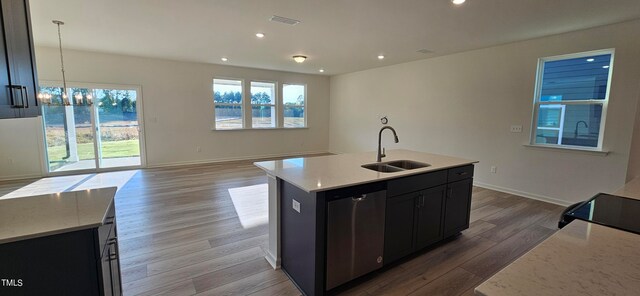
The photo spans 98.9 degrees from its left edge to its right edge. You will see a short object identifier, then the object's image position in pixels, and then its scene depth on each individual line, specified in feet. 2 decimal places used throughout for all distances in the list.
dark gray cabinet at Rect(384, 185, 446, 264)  7.66
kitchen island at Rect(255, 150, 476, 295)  6.46
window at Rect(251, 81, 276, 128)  25.13
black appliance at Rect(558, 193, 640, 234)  3.95
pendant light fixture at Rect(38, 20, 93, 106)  12.42
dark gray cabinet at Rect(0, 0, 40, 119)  4.31
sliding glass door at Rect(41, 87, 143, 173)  17.93
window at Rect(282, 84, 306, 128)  26.96
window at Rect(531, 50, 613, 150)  12.37
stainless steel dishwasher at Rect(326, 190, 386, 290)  6.55
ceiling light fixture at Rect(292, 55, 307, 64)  18.07
